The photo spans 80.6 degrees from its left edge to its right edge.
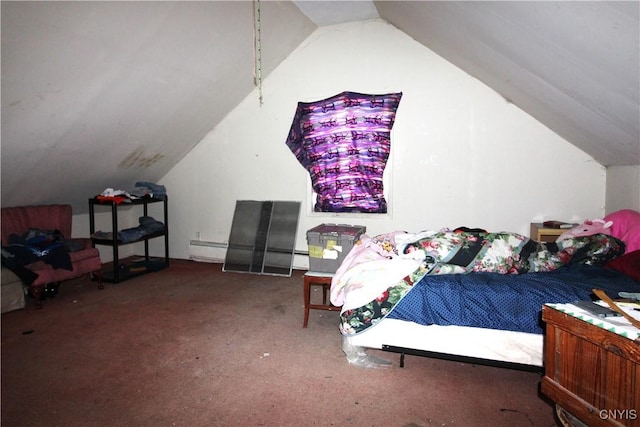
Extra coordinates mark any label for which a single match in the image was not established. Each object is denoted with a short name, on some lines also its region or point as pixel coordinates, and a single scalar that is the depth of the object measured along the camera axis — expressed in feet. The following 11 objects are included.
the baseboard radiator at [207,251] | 16.65
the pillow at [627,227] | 8.71
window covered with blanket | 14.28
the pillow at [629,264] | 7.75
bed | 7.00
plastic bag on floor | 7.89
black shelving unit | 13.71
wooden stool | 9.48
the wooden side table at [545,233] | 11.65
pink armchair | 11.37
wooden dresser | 3.69
